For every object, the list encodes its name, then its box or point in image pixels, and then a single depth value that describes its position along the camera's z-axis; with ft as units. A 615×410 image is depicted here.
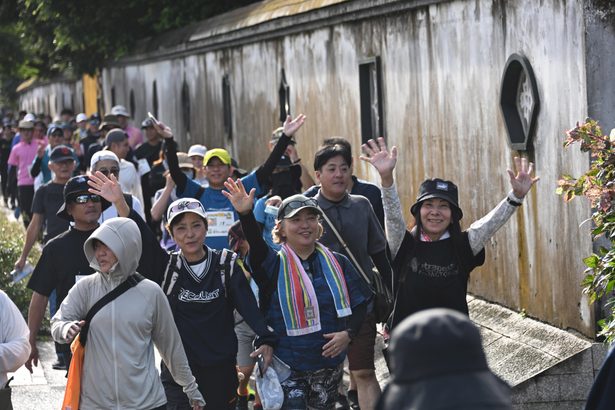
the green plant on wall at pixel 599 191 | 37.88
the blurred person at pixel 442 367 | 15.69
